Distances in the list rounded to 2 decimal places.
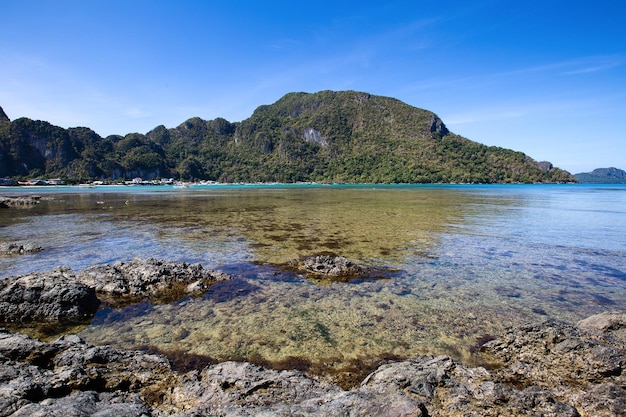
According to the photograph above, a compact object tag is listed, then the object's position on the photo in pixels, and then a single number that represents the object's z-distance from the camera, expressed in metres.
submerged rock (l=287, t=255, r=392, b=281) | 11.02
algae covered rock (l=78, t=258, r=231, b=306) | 9.27
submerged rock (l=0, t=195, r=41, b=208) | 41.78
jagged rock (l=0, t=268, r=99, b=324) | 7.67
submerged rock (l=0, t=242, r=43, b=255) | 13.91
